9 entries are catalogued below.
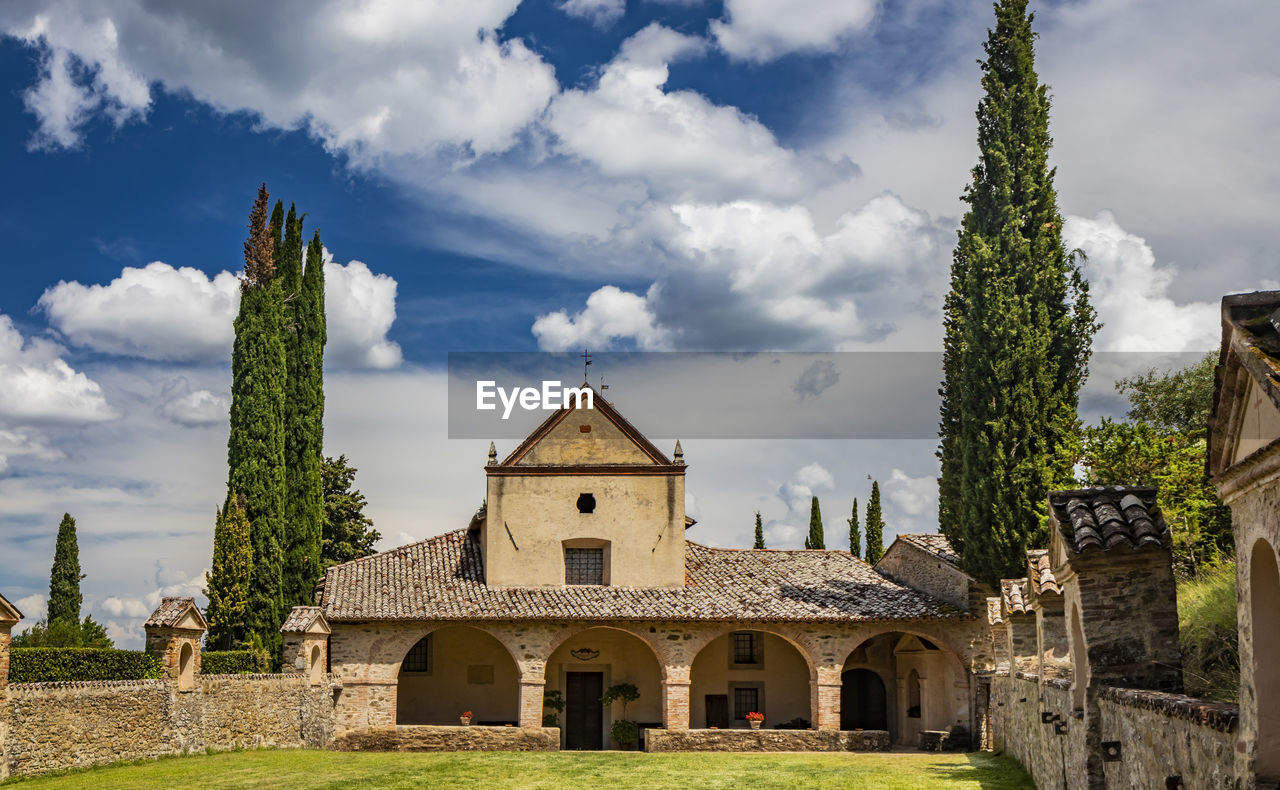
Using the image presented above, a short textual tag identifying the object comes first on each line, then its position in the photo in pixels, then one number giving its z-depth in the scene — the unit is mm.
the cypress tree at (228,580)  28203
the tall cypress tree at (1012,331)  24953
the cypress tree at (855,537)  49688
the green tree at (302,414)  31766
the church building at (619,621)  27312
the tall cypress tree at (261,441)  29656
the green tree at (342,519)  41719
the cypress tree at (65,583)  33625
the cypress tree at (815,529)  50406
